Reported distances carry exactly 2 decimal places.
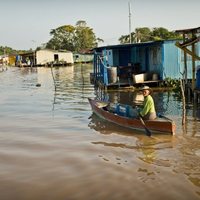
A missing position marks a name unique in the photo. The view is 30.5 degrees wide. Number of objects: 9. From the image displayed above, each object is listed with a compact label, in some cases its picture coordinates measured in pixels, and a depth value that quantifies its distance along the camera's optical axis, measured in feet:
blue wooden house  79.77
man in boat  40.16
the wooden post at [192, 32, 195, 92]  57.82
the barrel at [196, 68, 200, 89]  56.52
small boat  38.86
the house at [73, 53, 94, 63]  243.60
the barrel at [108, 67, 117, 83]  79.75
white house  220.43
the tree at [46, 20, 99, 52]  273.95
